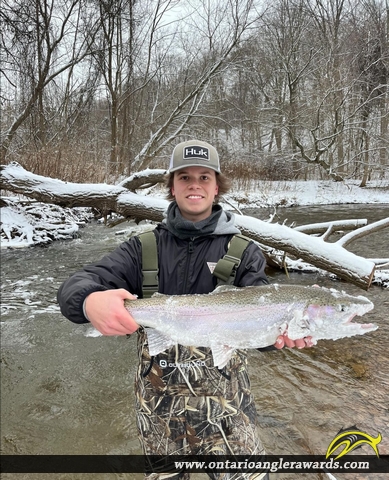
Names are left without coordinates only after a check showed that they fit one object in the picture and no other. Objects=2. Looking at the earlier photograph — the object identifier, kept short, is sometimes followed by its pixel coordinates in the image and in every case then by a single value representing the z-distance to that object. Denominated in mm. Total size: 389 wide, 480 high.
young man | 1565
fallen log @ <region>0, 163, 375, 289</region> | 5328
